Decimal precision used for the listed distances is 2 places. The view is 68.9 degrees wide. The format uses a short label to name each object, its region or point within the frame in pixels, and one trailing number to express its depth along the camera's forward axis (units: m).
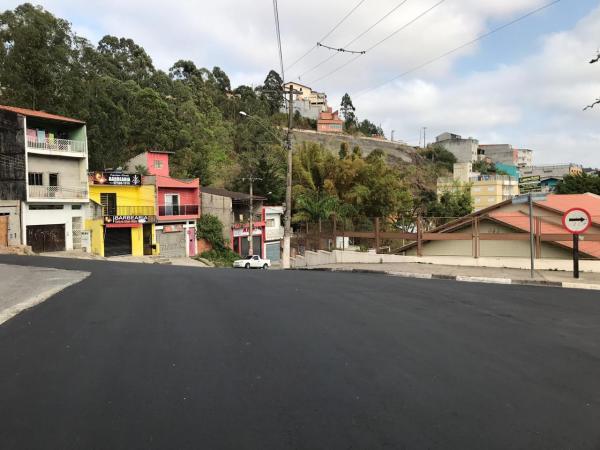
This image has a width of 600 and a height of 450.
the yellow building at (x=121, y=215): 35.53
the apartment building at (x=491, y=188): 83.56
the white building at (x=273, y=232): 51.16
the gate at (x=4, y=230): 28.95
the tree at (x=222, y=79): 97.81
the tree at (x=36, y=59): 35.03
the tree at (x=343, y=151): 54.82
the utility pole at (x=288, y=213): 24.56
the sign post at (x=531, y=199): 12.12
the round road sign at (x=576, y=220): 11.53
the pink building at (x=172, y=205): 39.94
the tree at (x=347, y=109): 133.38
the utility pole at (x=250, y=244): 41.67
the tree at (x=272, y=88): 101.69
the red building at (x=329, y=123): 110.56
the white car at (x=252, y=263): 36.93
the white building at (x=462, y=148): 116.81
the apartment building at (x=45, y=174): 31.00
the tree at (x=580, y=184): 46.66
